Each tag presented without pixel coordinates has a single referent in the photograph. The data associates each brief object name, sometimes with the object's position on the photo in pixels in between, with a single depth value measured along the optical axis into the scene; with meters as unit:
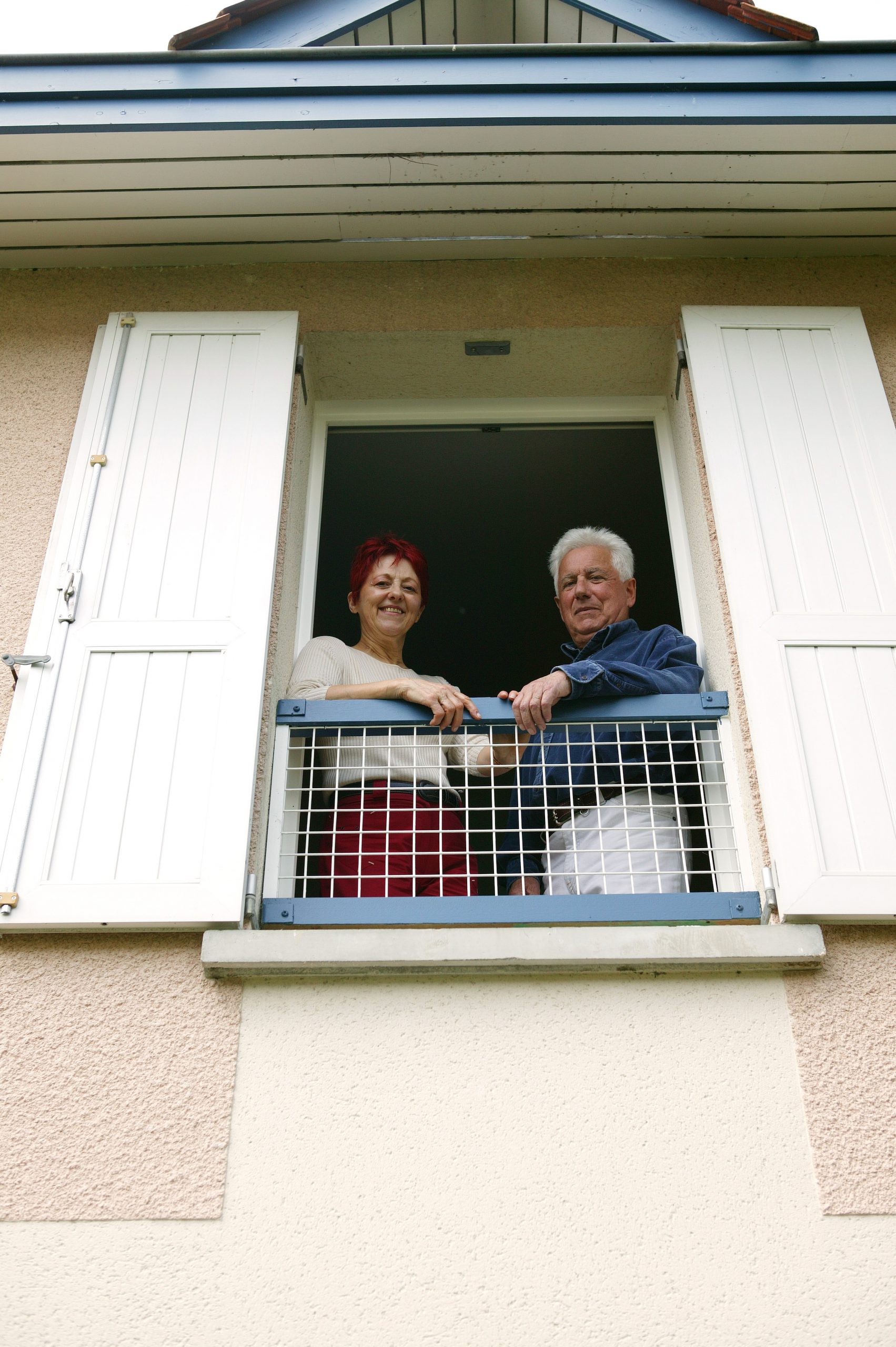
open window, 2.63
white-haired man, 2.76
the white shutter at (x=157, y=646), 2.54
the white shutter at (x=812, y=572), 2.59
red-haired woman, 2.81
